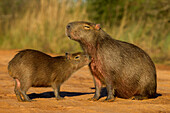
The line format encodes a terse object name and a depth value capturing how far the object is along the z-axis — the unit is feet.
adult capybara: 35.27
